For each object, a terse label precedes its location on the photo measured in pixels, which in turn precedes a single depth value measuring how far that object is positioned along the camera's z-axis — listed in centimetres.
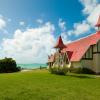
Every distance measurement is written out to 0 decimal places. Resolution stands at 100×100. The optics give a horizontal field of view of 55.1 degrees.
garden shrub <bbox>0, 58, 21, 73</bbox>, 2169
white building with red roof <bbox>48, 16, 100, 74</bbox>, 1593
